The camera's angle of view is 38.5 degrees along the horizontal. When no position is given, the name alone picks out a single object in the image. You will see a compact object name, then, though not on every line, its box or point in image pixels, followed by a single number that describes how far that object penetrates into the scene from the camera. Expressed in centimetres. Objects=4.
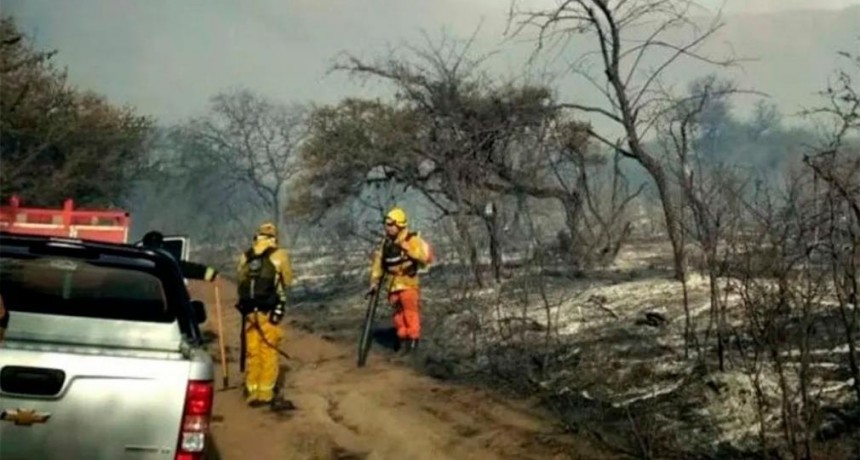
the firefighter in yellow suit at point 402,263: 1491
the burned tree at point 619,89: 1806
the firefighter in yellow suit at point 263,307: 1203
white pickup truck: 564
